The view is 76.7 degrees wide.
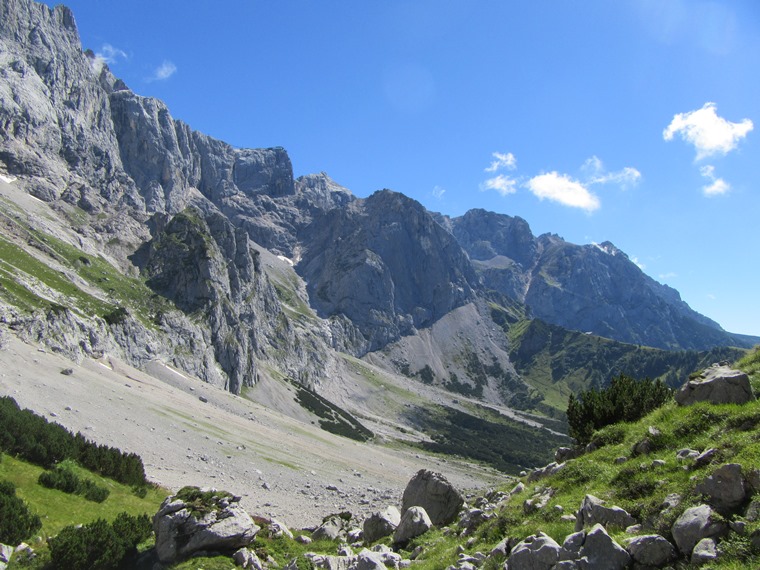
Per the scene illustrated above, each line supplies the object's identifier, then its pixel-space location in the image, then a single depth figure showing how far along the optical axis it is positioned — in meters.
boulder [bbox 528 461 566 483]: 19.00
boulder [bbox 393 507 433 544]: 21.64
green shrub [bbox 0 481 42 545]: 20.92
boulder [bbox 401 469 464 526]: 24.23
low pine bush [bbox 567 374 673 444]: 22.13
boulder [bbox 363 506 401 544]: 24.94
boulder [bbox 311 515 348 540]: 28.78
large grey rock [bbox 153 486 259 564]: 21.39
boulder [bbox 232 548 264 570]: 20.75
